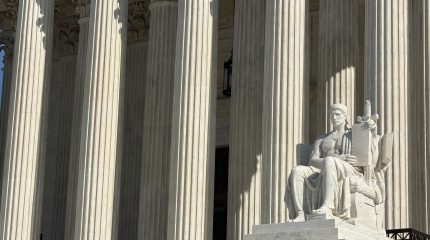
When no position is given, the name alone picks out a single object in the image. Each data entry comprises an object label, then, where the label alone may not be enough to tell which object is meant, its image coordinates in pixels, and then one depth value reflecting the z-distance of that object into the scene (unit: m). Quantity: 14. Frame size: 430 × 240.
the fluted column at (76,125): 52.16
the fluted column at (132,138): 55.88
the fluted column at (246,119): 45.62
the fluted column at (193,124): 42.75
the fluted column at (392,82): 37.50
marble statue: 30.11
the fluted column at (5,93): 61.59
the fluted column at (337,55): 44.31
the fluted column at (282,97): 40.28
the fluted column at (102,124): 45.00
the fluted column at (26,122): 47.16
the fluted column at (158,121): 48.09
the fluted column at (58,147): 58.34
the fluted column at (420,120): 40.12
